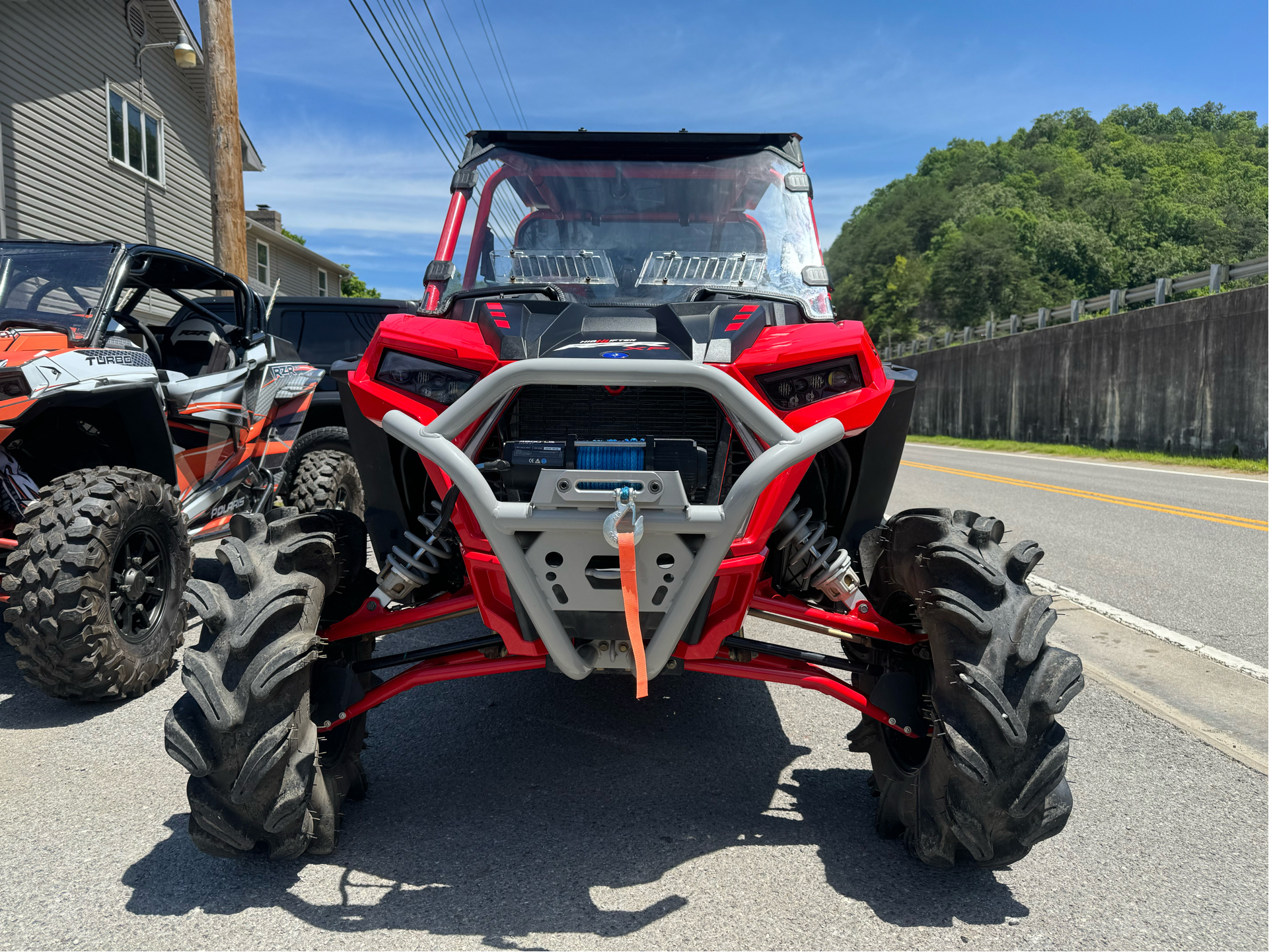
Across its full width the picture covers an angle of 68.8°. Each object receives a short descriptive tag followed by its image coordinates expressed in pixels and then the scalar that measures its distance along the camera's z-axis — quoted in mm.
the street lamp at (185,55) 16406
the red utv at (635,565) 2506
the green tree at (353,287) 47125
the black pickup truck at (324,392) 7340
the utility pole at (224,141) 11523
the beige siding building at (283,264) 28250
